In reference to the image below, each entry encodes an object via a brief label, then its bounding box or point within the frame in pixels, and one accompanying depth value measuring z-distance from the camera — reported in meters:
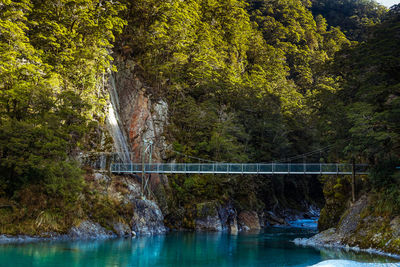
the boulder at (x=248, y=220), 30.08
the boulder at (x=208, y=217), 27.23
